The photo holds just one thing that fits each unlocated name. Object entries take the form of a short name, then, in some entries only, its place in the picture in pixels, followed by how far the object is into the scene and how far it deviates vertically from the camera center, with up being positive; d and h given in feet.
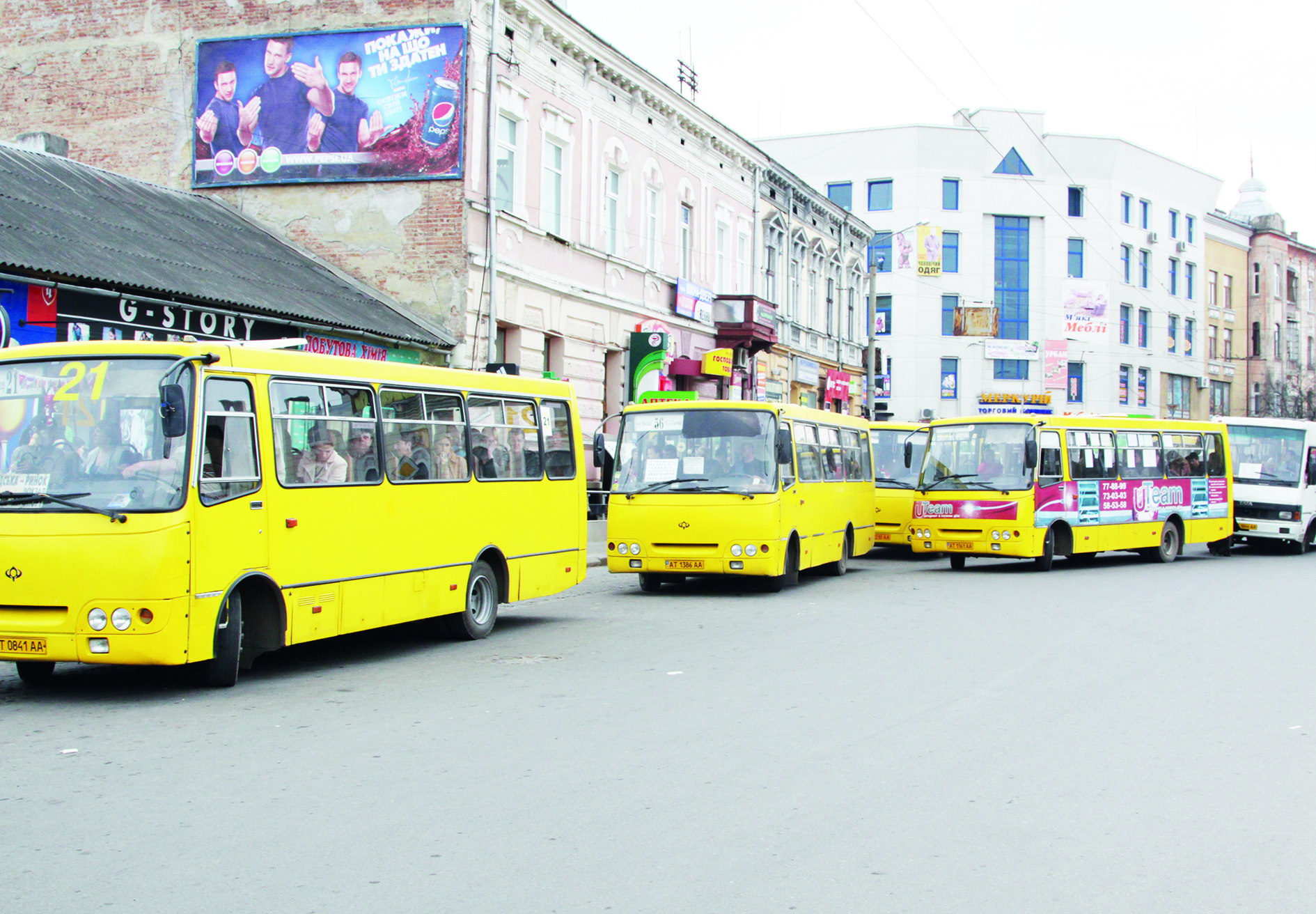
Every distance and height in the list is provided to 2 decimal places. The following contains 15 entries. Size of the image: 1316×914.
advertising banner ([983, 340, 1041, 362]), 240.94 +23.06
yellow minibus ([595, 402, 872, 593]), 54.65 -0.98
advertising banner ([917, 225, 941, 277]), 230.07 +39.06
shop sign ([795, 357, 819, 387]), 142.00 +10.96
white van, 90.17 -0.32
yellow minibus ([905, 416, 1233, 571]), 69.51 -0.78
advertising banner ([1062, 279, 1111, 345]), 244.22 +31.60
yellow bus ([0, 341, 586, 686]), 27.86 -0.95
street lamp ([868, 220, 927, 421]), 132.42 +13.89
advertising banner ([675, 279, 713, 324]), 109.60 +14.32
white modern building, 237.04 +40.45
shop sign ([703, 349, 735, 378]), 113.50 +9.36
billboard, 78.43 +21.84
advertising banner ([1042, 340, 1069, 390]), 241.76 +20.06
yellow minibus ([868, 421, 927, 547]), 81.00 -0.41
